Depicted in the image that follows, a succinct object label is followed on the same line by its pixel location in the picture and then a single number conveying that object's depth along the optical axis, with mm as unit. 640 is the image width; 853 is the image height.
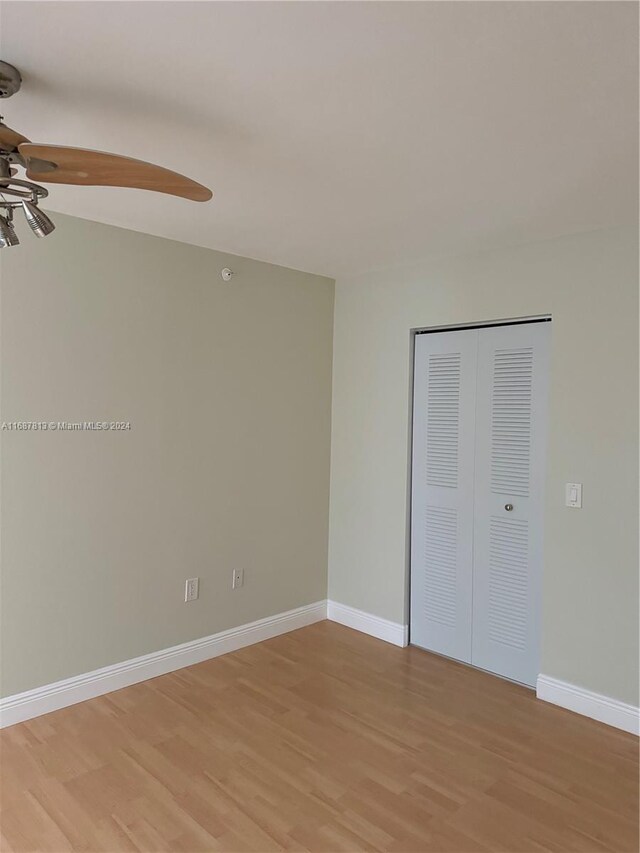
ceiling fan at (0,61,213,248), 1537
